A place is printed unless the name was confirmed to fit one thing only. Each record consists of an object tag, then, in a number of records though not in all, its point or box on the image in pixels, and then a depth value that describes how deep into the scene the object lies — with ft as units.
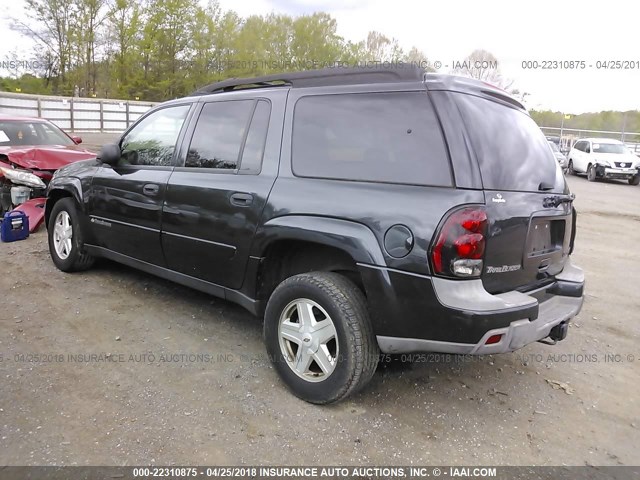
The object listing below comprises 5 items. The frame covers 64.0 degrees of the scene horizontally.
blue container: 22.07
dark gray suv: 8.67
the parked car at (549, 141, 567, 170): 70.79
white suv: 63.78
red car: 24.30
